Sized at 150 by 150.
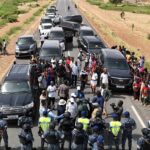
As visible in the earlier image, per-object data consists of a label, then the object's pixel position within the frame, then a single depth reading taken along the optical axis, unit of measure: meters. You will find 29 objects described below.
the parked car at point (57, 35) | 35.19
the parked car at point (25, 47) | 32.34
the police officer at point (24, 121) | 12.66
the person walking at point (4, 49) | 34.77
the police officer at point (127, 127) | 13.23
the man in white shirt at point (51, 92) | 18.00
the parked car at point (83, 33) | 36.52
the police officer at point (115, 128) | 13.07
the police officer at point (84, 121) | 13.00
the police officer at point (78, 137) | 12.05
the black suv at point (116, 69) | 22.38
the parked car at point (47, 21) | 45.01
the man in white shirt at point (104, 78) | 20.33
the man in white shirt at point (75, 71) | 22.42
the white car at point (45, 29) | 40.28
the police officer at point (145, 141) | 11.59
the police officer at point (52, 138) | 11.88
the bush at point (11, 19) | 70.96
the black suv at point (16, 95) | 16.36
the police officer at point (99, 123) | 12.75
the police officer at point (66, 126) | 12.87
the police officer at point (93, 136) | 11.88
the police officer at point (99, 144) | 11.58
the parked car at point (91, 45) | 31.78
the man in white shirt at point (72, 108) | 14.60
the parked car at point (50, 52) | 27.20
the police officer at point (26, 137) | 12.23
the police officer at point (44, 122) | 13.12
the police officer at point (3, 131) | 13.15
